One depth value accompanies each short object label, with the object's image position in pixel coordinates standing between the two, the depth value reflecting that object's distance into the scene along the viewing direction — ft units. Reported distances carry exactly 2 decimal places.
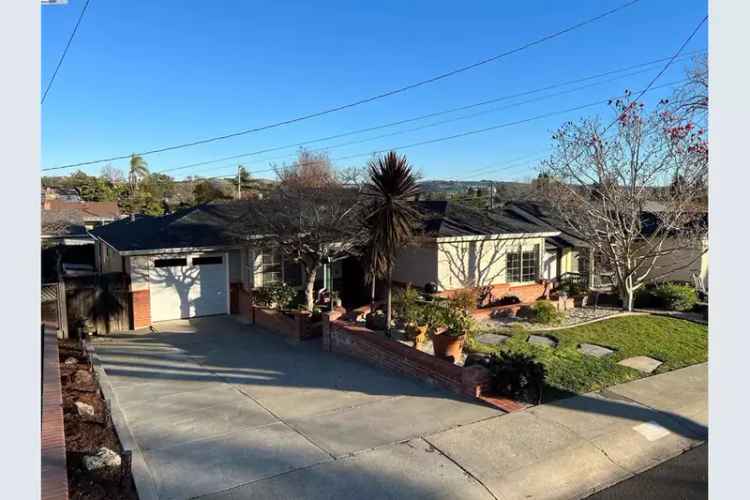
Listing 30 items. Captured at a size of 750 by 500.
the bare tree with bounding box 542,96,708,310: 51.34
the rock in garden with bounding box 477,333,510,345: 39.47
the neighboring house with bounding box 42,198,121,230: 122.45
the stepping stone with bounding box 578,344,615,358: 36.19
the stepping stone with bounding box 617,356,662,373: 32.76
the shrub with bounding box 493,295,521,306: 54.75
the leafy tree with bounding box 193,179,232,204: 158.03
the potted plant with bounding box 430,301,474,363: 33.19
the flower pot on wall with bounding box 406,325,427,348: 37.32
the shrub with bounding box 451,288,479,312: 37.63
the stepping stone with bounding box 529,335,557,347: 39.08
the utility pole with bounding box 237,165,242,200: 149.63
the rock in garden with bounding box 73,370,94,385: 29.21
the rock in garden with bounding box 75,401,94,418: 23.65
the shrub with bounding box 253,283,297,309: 47.57
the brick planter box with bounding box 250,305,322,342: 41.91
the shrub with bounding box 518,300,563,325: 46.85
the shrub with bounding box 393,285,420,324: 37.93
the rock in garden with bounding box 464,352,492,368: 29.50
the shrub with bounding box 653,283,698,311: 54.85
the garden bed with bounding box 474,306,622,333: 45.27
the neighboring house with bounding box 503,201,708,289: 64.69
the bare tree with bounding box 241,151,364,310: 44.45
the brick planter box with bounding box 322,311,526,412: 27.22
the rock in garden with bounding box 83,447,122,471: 18.06
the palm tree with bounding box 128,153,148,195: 209.77
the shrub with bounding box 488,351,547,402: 26.63
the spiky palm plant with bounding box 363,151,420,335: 37.60
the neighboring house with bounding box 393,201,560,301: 54.13
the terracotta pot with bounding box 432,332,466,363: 33.12
